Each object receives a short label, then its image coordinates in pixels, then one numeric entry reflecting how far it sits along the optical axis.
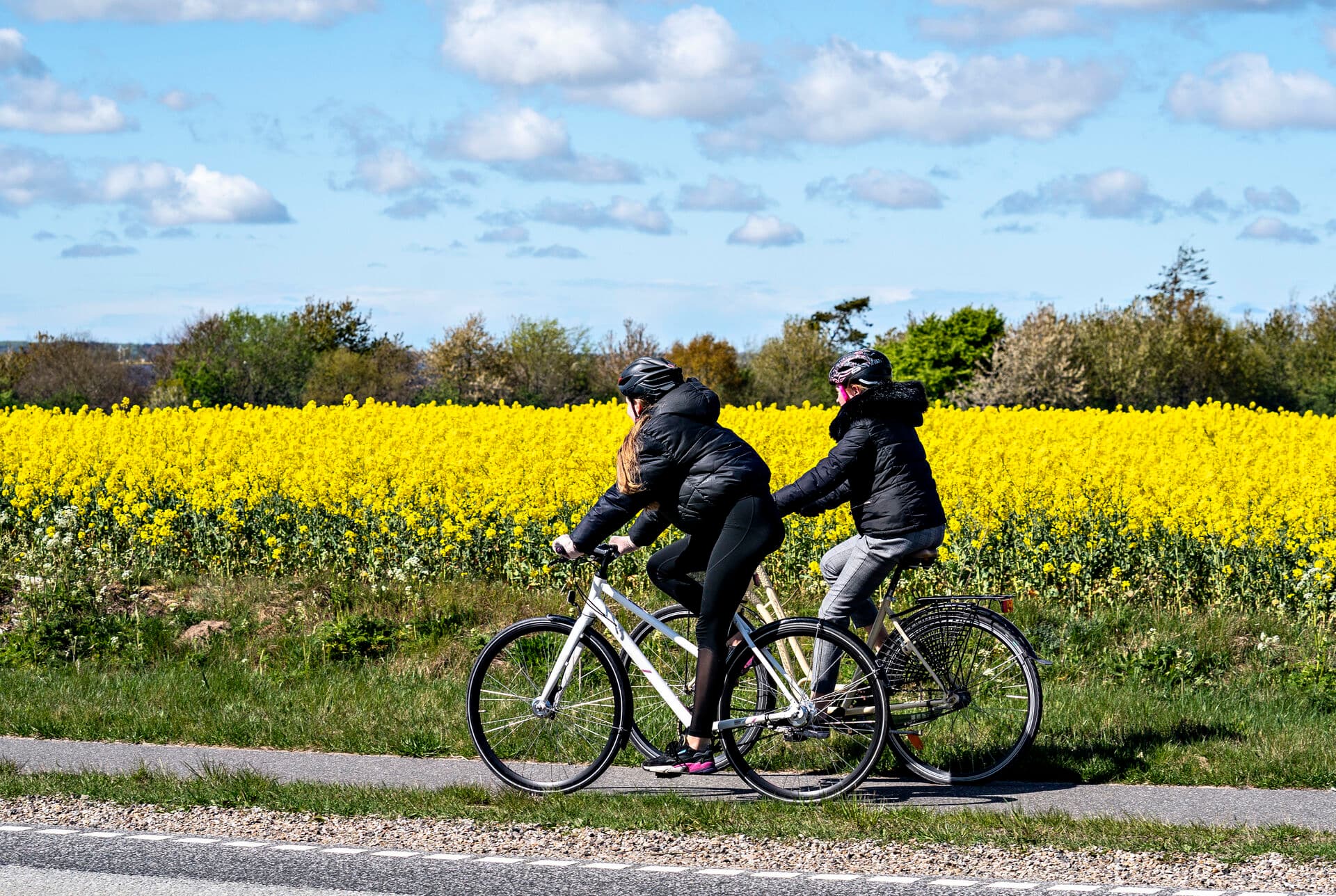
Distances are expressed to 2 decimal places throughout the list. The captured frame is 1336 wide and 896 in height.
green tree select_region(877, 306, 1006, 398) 59.00
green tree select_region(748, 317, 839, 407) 62.86
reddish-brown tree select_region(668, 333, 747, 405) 62.00
